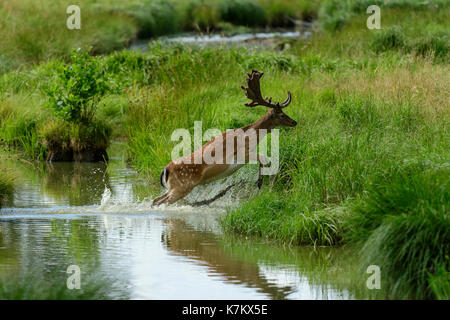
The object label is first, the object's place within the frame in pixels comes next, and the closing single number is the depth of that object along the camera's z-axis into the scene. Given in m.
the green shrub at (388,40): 21.78
